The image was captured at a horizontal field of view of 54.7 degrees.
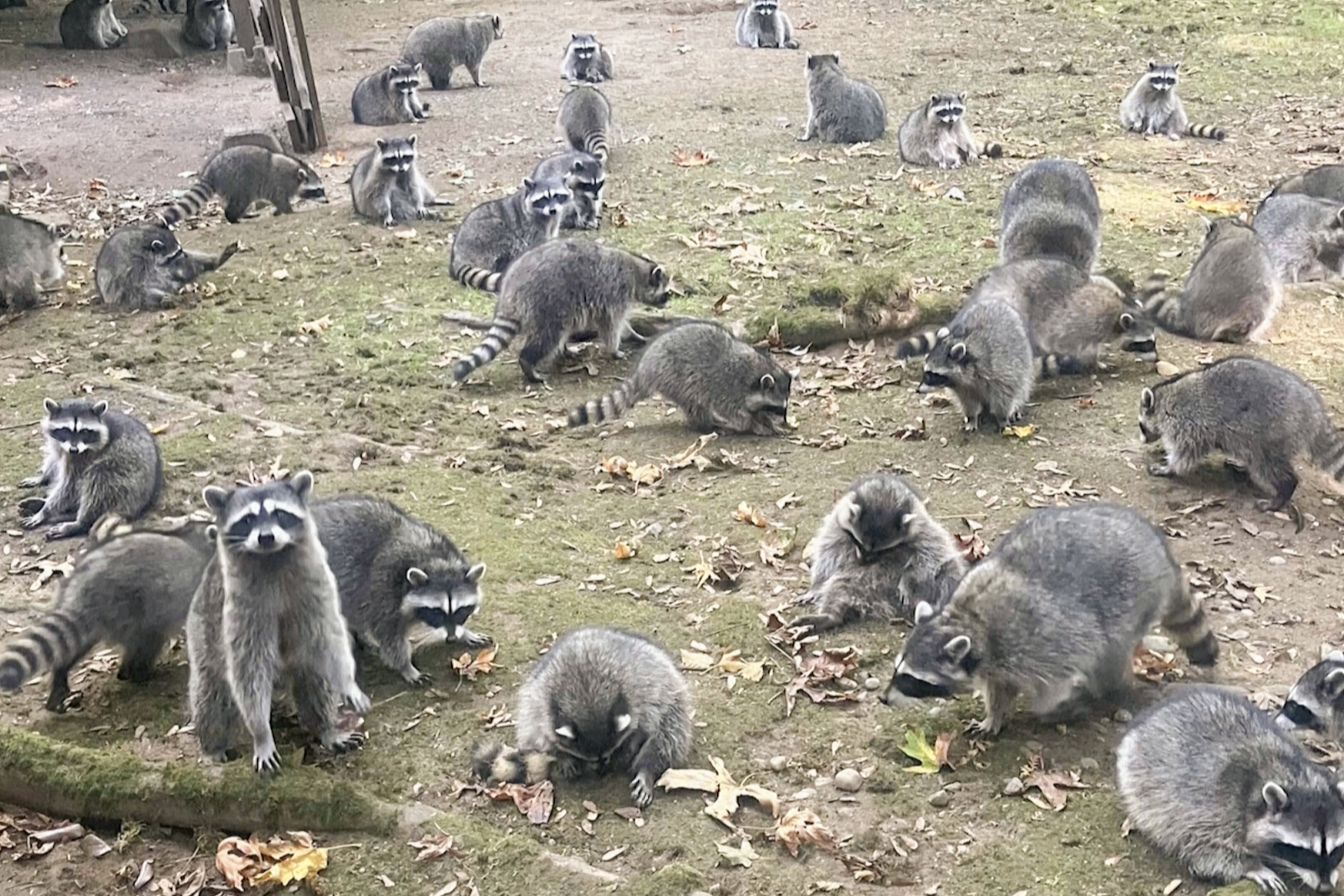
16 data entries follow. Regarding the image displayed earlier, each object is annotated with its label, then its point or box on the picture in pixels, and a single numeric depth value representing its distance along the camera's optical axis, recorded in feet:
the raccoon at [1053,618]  13.99
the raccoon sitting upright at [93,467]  19.56
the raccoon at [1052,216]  27.48
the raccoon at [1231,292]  25.14
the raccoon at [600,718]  13.51
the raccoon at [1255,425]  19.24
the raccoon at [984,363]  21.88
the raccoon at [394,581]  15.60
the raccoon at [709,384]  22.82
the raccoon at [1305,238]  28.63
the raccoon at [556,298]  25.52
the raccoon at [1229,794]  11.35
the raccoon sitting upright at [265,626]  13.26
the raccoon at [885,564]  16.79
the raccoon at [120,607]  14.46
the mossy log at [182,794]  12.92
